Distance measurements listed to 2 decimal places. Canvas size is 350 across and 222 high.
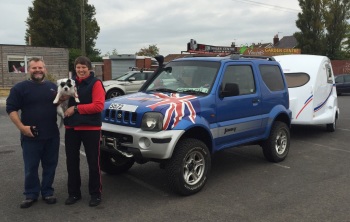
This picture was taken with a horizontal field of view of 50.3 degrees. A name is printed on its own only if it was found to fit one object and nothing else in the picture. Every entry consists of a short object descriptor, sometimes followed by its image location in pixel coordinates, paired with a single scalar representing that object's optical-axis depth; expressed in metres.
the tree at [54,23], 48.09
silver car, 16.11
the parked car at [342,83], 24.50
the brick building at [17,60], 26.20
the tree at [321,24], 37.56
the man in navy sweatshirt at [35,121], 4.40
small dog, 4.38
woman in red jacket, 4.43
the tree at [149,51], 71.25
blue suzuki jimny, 4.71
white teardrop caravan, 8.77
